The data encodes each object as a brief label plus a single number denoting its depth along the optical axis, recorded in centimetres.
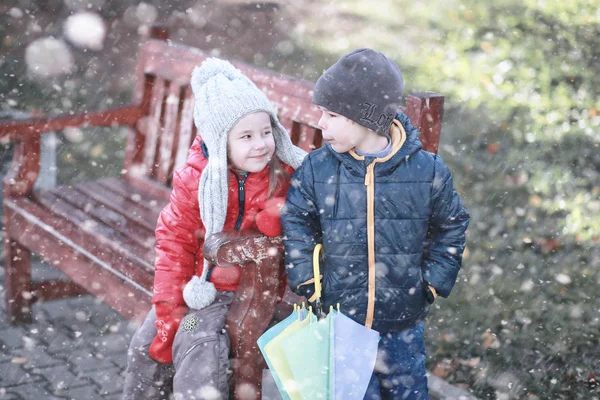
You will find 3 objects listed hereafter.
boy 286
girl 293
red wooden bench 402
